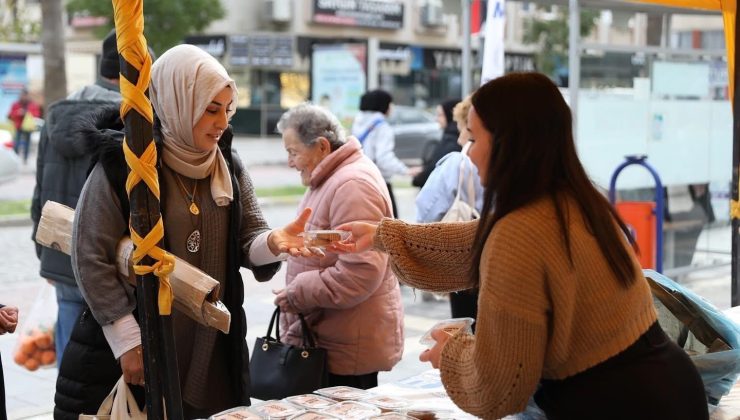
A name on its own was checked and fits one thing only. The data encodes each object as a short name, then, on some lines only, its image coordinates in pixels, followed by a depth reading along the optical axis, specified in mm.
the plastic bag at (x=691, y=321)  3158
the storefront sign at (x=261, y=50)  34562
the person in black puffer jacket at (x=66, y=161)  4770
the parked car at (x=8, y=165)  6387
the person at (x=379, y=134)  9484
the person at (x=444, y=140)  8203
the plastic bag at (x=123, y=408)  2846
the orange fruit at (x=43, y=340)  5578
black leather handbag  3900
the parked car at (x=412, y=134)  26297
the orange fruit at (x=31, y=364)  5684
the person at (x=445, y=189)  6113
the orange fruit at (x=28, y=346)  5617
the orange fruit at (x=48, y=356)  5602
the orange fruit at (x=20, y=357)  5628
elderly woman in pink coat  3957
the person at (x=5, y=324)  3236
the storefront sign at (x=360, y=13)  36031
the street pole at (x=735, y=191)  5121
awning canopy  5278
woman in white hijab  2838
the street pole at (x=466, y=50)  8477
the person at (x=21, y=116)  22562
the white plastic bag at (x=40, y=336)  5590
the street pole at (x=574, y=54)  8391
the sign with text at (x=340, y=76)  23781
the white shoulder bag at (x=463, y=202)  5996
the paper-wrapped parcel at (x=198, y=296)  2617
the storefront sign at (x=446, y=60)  39438
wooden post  2420
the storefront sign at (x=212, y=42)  35125
